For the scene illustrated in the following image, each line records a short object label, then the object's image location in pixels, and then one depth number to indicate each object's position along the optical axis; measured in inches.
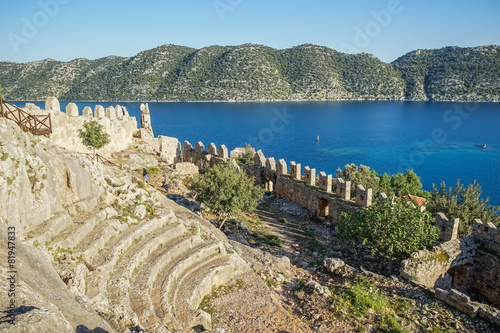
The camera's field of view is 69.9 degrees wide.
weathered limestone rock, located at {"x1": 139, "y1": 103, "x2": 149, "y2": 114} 1401.3
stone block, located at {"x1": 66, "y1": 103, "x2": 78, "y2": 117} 821.9
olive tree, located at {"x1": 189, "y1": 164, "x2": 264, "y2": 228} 606.2
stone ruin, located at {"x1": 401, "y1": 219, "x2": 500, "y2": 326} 523.3
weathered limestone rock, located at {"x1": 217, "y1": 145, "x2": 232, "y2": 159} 1025.8
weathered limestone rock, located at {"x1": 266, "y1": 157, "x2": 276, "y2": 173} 952.1
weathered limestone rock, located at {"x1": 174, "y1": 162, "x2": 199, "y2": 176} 972.6
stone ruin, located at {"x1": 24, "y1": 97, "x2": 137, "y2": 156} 752.3
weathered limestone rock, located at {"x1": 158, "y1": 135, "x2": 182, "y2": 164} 1226.6
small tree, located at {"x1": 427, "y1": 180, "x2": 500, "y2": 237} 920.3
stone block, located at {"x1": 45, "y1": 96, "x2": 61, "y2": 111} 765.9
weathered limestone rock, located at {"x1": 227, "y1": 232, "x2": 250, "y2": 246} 595.1
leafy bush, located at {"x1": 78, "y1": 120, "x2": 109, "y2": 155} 791.7
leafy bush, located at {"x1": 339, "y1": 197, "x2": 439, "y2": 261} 519.5
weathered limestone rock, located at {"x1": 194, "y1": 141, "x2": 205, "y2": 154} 1133.1
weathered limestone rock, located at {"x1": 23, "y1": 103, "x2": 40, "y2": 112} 677.5
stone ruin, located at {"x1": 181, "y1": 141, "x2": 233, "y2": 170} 1028.9
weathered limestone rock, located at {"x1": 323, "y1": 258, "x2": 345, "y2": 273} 505.0
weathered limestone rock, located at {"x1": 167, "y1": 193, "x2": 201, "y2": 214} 672.4
